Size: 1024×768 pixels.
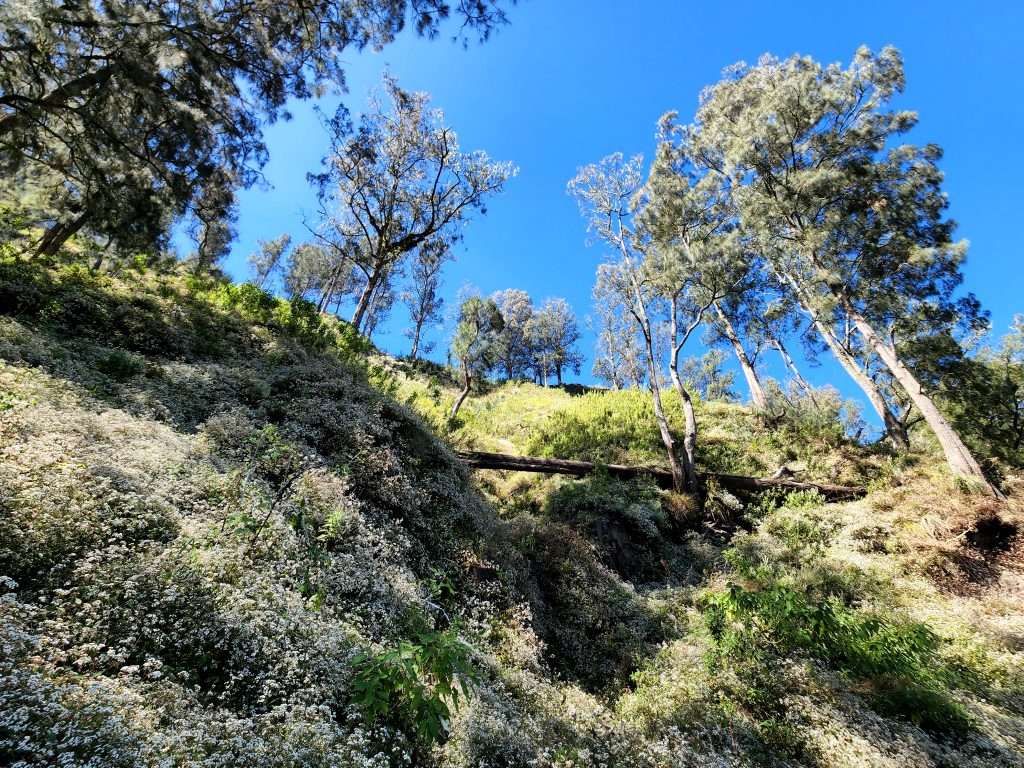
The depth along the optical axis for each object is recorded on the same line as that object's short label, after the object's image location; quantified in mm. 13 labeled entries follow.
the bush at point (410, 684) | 3939
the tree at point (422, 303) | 42688
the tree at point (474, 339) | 23703
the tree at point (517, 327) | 57062
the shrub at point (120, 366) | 8062
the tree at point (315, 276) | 50312
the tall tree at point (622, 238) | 17859
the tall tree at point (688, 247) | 15961
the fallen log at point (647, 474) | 14484
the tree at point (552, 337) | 56938
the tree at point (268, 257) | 53938
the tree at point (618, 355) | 37438
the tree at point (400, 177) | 19297
